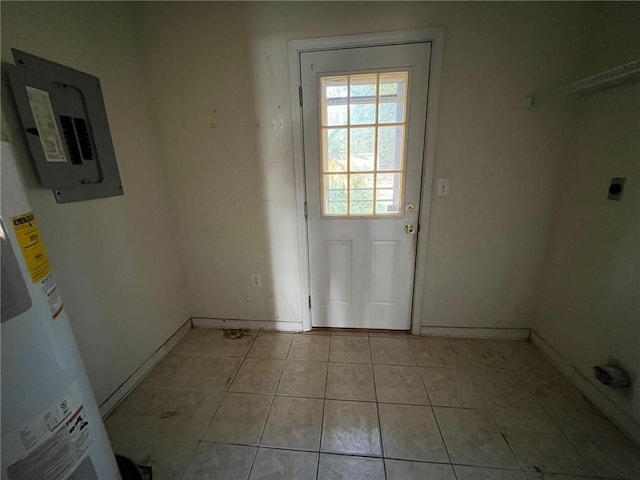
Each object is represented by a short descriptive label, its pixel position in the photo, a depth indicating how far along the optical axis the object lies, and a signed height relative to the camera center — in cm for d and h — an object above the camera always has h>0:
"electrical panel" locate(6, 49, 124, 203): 105 +26
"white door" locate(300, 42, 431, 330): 157 -2
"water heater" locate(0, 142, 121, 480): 64 -50
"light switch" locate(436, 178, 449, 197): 168 -10
